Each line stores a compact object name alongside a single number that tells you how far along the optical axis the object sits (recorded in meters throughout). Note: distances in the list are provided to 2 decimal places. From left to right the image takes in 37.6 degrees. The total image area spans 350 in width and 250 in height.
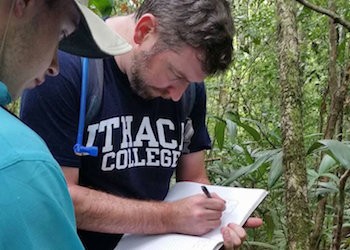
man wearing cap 0.54
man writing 1.25
